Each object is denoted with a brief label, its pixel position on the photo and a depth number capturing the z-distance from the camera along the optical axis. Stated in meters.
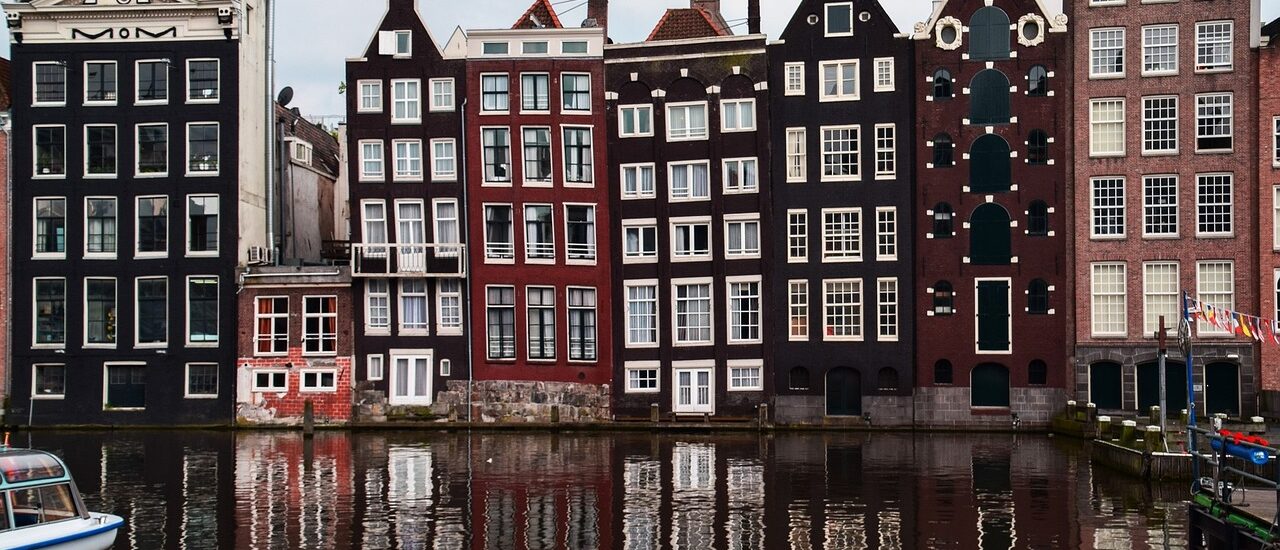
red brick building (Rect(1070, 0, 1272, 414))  58.12
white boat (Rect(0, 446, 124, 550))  28.47
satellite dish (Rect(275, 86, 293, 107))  73.94
